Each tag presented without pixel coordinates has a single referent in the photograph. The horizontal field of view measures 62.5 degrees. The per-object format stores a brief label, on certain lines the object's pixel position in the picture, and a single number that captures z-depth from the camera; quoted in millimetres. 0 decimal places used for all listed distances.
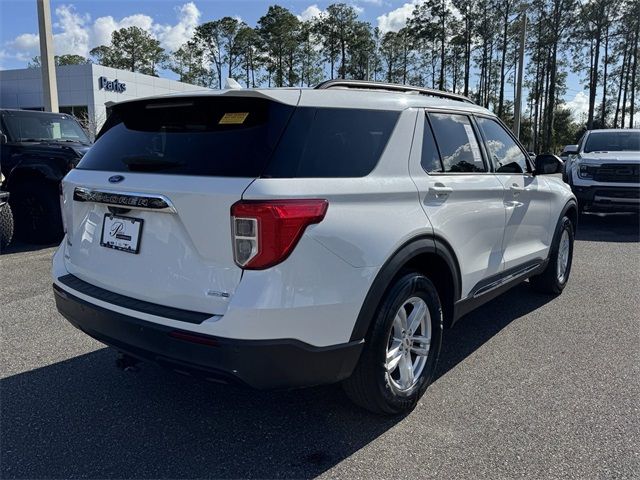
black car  7465
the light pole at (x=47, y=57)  13258
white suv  2260
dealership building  30938
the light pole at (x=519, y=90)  27297
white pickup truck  9531
